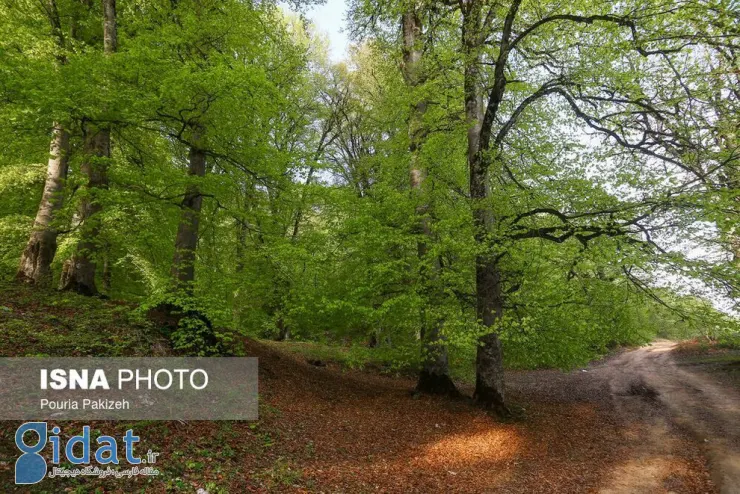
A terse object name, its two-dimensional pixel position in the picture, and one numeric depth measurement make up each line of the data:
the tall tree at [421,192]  10.20
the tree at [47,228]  9.30
